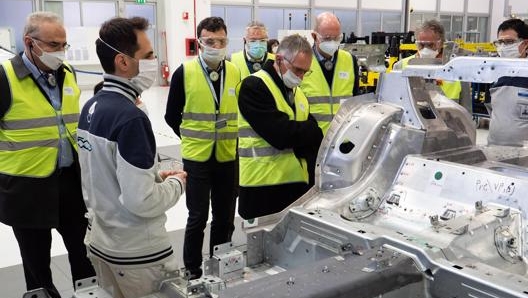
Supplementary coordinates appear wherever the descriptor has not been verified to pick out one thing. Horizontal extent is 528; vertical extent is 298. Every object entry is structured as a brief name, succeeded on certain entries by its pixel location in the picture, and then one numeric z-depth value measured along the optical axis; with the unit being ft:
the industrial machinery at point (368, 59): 35.83
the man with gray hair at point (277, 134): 10.22
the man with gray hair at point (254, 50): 16.70
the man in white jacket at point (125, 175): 6.89
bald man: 13.60
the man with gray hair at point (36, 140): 9.97
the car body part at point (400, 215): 5.84
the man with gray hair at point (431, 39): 15.96
